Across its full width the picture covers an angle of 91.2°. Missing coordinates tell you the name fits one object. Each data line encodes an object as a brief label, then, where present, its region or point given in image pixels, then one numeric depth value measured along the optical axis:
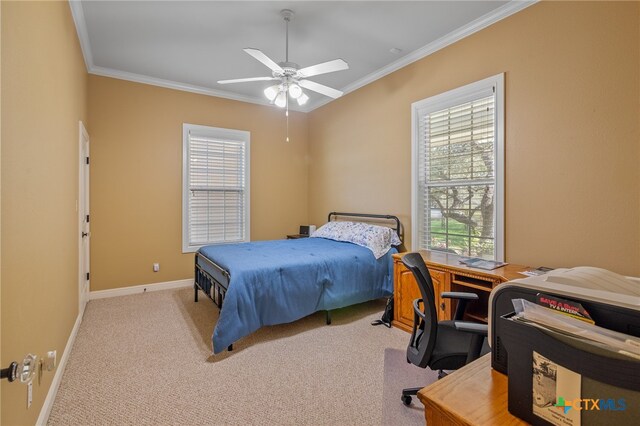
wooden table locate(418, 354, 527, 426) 0.78
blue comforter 2.73
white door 3.35
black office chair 1.70
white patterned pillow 3.74
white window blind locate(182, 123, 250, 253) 4.73
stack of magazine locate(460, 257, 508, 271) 2.65
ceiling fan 2.69
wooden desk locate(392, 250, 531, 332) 2.52
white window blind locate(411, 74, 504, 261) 2.95
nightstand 5.27
